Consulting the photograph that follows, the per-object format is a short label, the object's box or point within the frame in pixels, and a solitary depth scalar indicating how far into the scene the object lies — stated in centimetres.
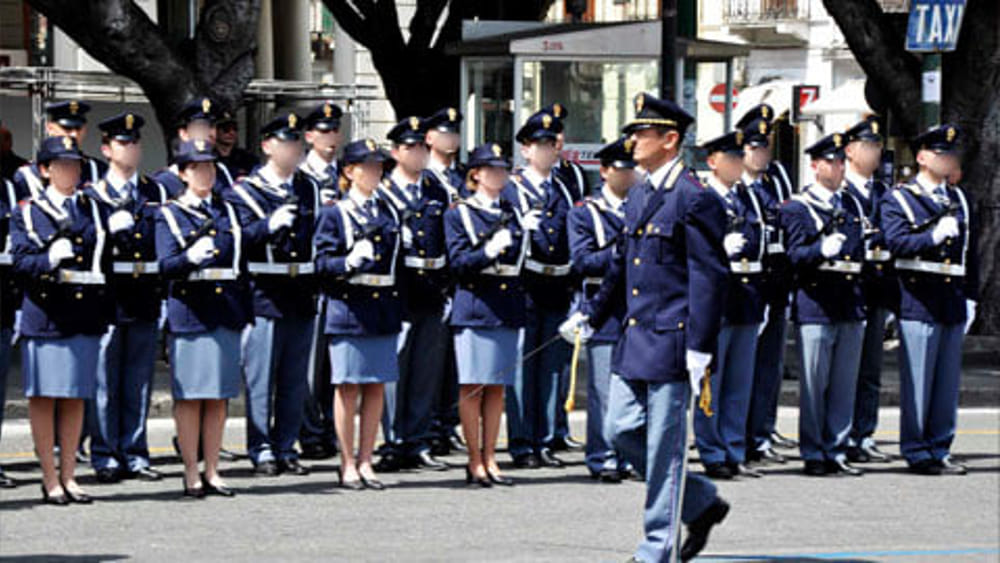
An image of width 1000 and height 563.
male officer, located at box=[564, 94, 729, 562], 956
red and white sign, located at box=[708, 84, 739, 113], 2220
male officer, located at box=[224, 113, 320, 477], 1302
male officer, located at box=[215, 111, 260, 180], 1415
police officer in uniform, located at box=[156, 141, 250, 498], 1200
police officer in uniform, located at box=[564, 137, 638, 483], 1294
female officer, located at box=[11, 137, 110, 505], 1174
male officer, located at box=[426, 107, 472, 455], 1389
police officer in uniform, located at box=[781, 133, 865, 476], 1346
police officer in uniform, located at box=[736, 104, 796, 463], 1385
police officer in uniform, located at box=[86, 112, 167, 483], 1266
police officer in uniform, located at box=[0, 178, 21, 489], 1237
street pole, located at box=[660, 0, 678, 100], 1806
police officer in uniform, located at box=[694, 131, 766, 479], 1334
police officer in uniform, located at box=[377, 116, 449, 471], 1333
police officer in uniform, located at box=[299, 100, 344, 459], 1360
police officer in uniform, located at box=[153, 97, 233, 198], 1302
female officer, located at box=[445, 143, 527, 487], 1278
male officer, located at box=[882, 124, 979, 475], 1327
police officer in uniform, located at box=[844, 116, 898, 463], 1371
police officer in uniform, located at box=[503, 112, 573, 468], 1353
